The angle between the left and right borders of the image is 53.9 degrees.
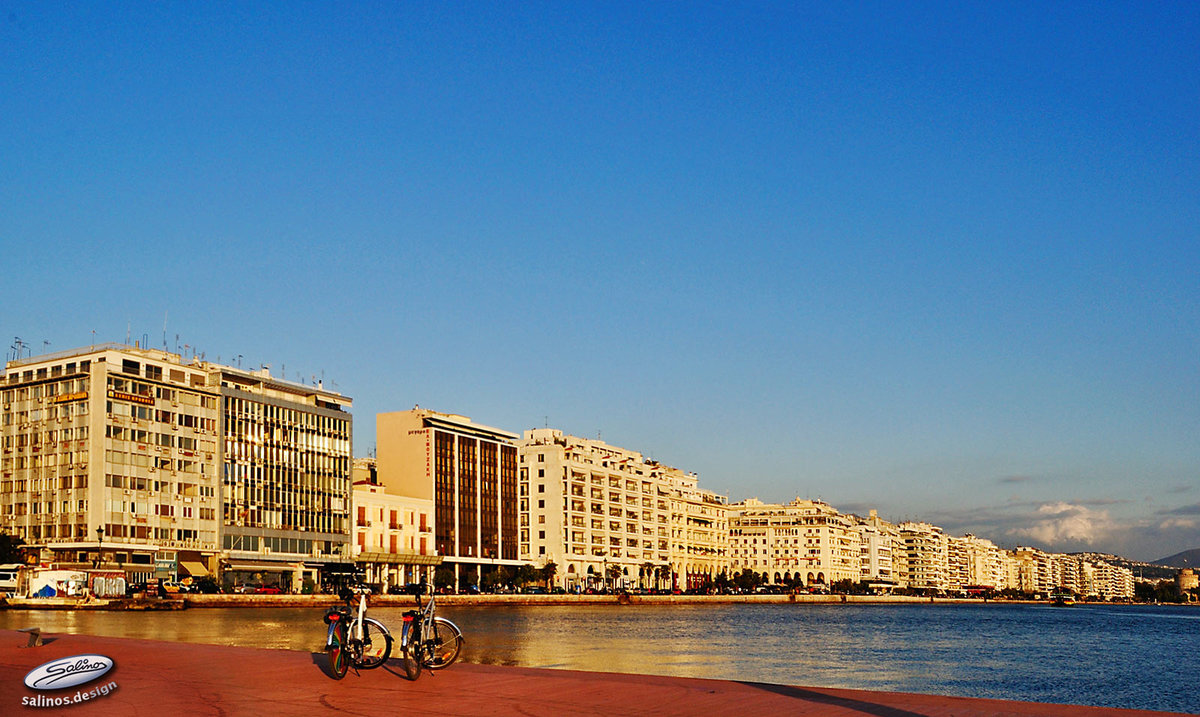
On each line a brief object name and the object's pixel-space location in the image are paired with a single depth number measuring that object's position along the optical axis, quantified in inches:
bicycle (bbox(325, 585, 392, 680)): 730.2
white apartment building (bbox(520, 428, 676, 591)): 7032.5
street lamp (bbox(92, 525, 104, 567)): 4392.5
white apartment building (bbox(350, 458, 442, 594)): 5654.5
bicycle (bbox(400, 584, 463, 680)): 720.3
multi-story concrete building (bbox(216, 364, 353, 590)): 5039.4
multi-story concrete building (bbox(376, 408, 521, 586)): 6146.7
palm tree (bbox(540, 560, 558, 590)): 6737.2
